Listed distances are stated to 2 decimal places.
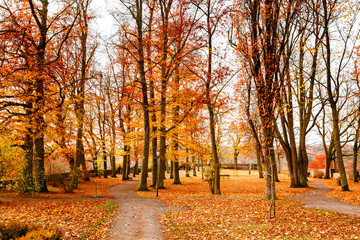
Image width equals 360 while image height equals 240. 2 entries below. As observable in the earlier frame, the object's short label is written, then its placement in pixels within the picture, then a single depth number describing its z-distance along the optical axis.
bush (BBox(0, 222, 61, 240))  5.02
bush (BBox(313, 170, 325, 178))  29.89
